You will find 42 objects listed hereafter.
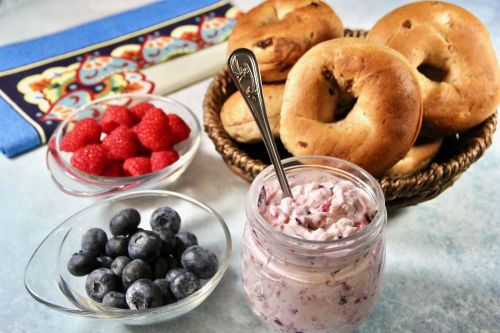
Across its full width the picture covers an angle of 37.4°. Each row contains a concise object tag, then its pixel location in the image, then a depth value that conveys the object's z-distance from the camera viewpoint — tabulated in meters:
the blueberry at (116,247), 0.43
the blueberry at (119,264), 0.41
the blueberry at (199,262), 0.41
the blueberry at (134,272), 0.41
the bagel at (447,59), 0.46
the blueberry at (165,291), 0.40
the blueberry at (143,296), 0.39
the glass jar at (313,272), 0.36
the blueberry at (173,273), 0.41
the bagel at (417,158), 0.45
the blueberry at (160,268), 0.42
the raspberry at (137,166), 0.50
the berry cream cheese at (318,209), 0.37
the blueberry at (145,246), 0.41
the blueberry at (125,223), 0.44
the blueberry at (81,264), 0.42
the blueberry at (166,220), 0.44
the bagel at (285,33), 0.48
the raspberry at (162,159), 0.50
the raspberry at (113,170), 0.51
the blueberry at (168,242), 0.43
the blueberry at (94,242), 0.43
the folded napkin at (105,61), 0.58
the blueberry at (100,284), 0.41
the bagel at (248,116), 0.47
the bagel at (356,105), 0.43
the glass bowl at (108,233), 0.39
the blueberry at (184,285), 0.40
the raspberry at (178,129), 0.53
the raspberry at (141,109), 0.55
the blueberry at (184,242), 0.43
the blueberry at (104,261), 0.42
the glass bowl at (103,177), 0.49
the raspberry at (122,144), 0.51
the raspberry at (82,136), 0.52
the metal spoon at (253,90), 0.39
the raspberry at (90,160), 0.50
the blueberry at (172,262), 0.42
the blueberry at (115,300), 0.40
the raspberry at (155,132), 0.51
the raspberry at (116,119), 0.53
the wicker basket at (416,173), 0.43
